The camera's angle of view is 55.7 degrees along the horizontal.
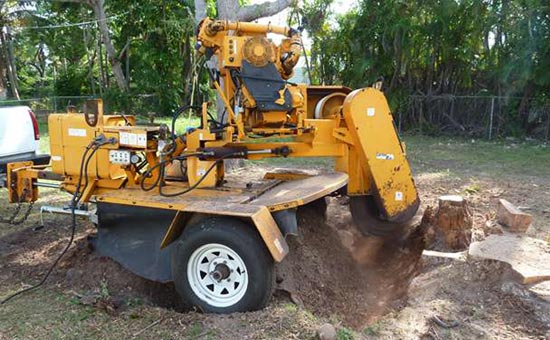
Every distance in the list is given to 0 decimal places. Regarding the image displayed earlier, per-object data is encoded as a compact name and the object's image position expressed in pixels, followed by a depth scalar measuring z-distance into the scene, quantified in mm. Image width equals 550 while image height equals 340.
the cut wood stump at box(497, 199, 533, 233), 5453
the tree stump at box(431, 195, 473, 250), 5512
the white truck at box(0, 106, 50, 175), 6801
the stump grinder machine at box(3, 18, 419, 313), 4078
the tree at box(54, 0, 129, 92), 21719
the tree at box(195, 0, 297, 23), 8773
